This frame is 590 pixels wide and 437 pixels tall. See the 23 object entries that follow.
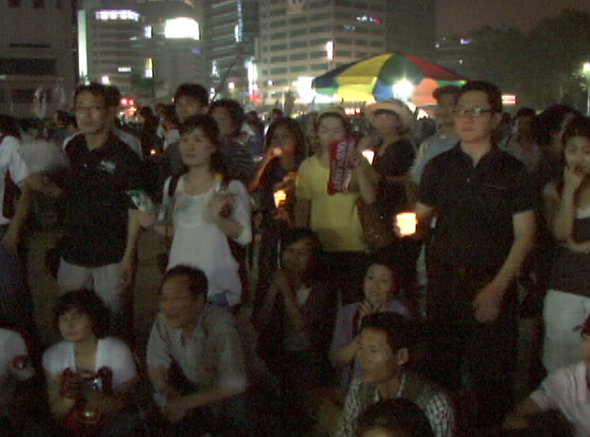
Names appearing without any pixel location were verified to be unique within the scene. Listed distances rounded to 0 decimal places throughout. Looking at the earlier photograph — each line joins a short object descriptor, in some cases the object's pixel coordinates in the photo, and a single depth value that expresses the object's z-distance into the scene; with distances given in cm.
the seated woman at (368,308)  411
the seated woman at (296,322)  457
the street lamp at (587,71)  4196
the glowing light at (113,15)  17175
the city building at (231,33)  15350
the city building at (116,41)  17212
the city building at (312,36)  13700
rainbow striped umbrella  810
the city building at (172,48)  12312
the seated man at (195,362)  372
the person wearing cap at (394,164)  470
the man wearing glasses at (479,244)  338
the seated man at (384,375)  312
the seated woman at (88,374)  373
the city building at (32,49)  5306
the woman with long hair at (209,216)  394
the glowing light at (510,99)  3920
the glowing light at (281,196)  572
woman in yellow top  464
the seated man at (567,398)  314
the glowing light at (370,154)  516
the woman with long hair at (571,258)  359
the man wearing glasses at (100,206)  409
